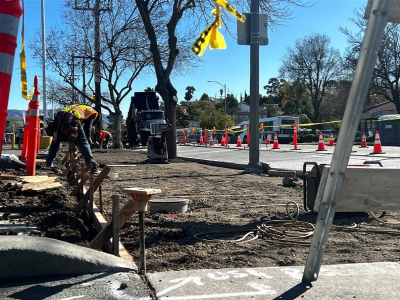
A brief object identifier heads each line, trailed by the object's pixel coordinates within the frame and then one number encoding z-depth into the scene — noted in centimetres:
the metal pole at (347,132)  295
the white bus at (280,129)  3945
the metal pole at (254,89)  1152
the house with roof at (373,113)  3853
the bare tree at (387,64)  3884
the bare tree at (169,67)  1575
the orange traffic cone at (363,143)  2235
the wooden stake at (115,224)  344
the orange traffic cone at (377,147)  1658
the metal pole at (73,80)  2856
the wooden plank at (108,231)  363
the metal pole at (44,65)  2567
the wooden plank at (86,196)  509
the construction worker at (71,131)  909
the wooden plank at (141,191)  329
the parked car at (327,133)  5266
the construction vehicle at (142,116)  2849
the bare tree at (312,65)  5284
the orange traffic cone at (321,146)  1915
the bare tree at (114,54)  2527
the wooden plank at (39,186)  593
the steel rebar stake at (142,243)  335
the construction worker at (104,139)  2679
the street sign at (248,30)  1164
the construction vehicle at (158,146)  1481
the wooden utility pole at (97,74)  2550
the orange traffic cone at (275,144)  2328
